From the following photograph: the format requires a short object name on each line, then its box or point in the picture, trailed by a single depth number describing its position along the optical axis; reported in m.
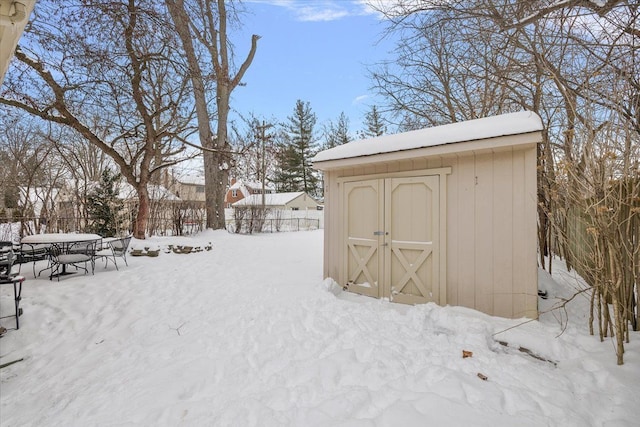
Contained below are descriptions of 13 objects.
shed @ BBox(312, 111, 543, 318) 3.41
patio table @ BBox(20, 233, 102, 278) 5.02
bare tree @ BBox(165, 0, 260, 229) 10.88
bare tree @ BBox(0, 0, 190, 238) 5.59
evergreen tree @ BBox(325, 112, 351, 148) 25.72
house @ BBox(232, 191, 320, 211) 24.69
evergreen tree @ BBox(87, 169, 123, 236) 8.70
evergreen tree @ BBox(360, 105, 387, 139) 21.03
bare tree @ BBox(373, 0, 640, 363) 2.54
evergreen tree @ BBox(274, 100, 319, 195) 27.58
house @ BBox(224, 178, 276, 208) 31.13
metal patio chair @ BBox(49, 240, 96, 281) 5.13
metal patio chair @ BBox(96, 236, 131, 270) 5.79
